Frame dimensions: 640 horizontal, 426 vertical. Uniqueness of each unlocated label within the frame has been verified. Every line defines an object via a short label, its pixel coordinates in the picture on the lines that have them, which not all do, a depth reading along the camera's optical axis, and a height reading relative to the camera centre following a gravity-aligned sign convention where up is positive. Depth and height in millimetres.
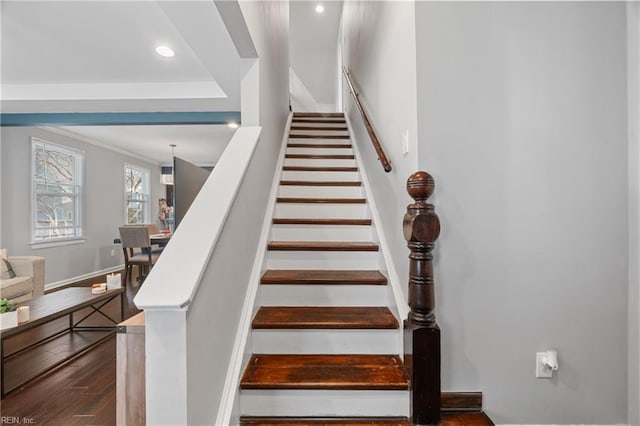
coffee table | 2100 -816
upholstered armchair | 3287 -772
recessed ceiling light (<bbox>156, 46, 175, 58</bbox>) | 2863 +1632
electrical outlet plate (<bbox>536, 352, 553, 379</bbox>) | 1307 -707
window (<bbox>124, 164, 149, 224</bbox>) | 6864 +514
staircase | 1288 -570
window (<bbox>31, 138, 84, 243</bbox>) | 4711 +396
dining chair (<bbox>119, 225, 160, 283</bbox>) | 5102 -480
